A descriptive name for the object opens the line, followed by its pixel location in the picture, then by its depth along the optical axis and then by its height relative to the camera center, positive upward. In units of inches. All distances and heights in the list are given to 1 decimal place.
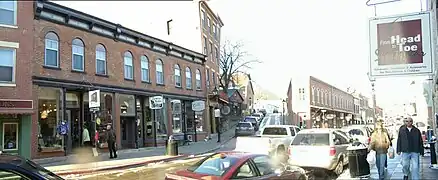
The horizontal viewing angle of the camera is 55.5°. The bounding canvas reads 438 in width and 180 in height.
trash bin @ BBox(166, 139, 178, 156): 394.5 -37.3
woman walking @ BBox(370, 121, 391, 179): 319.9 -30.3
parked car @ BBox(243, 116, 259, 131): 1005.2 -29.1
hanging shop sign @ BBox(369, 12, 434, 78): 269.1 +40.2
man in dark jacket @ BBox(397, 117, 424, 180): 285.0 -27.3
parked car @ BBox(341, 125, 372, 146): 515.2 -32.5
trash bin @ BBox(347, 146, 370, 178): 328.8 -43.7
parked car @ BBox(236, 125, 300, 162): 447.2 -37.0
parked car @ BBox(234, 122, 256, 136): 737.8 -41.0
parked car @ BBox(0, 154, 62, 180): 96.8 -13.7
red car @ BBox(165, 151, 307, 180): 183.5 -27.5
